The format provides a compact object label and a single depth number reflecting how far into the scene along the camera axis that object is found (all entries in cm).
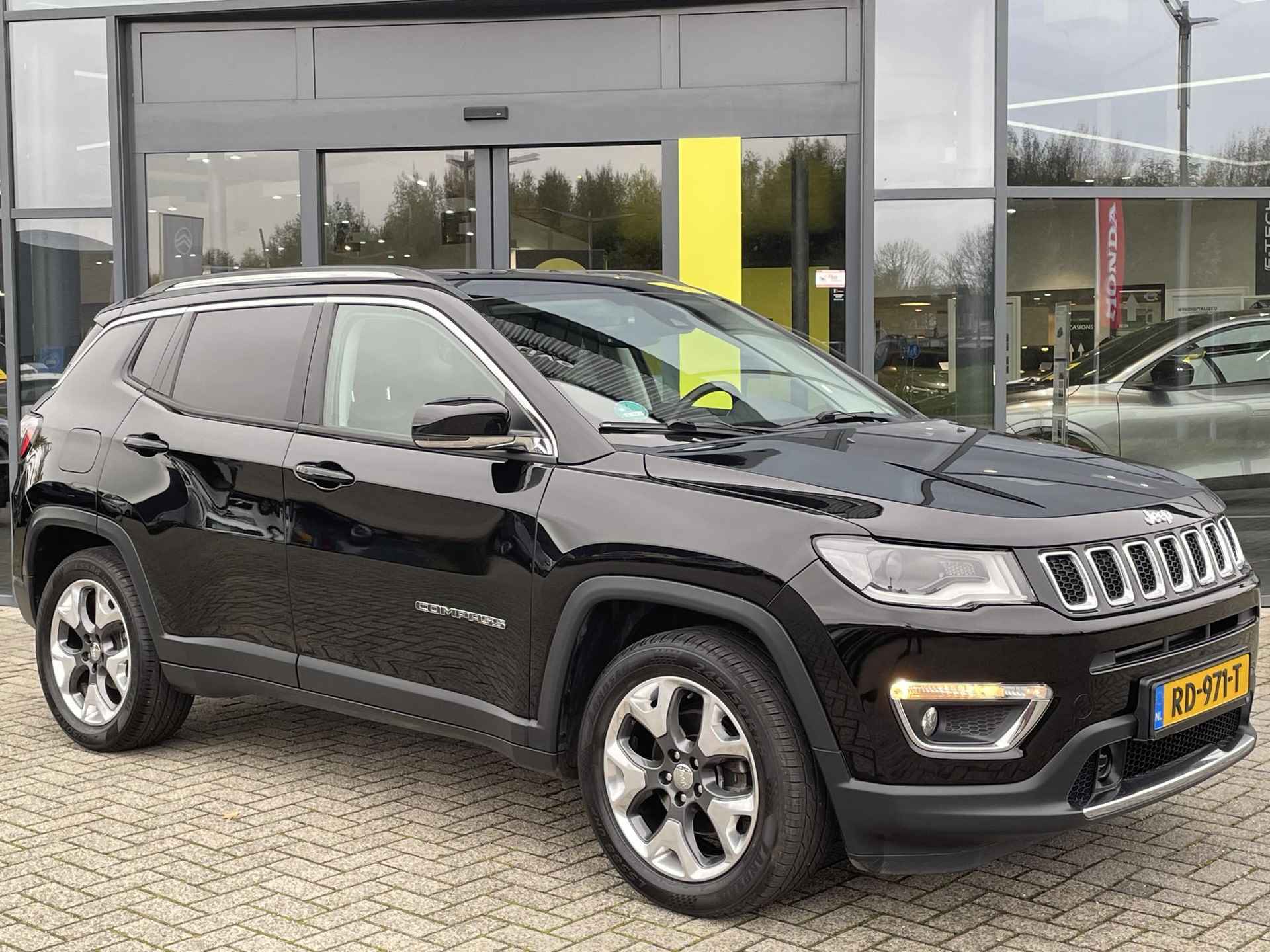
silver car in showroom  910
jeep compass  337
